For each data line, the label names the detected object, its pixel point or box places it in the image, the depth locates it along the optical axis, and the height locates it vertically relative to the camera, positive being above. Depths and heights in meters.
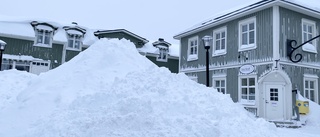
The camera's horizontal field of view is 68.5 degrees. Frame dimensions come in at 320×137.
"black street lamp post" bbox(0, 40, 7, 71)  12.96 +1.76
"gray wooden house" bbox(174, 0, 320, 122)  11.49 +1.38
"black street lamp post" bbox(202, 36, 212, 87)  10.16 +1.77
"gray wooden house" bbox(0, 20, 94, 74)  18.14 +2.93
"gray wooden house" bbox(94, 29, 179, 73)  22.00 +3.34
